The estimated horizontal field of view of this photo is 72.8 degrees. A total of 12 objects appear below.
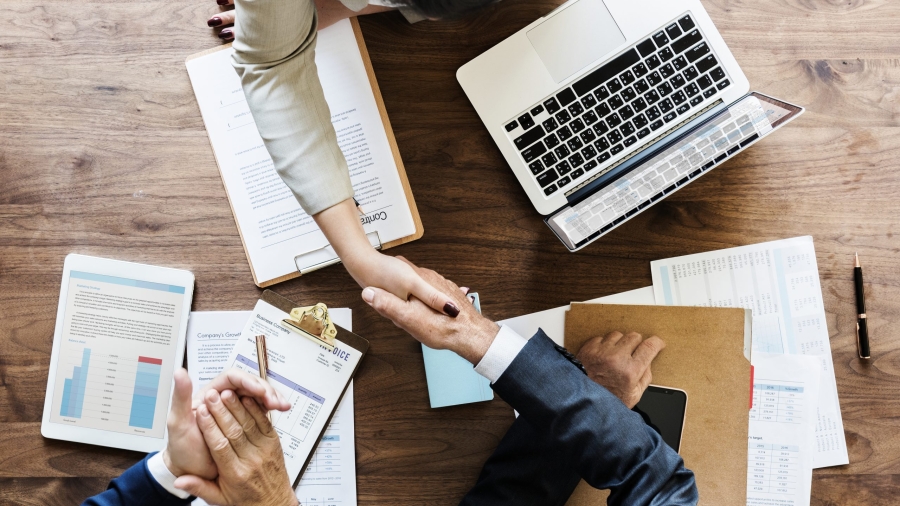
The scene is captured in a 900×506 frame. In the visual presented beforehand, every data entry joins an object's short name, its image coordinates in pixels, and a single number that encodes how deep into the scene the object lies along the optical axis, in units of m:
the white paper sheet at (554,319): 1.19
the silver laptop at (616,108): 1.10
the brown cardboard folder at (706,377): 1.15
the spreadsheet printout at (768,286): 1.19
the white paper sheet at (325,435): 1.19
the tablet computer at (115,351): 1.19
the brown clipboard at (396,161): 1.18
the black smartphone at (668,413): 1.17
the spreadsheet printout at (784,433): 1.17
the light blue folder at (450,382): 1.19
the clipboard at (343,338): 1.19
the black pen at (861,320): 1.18
